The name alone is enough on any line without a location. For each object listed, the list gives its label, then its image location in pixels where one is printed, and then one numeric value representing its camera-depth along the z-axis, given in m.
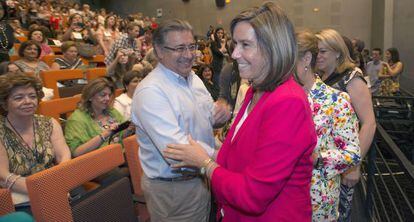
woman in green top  2.57
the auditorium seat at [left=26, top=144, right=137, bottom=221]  1.29
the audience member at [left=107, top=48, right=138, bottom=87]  4.65
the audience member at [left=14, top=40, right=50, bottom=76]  4.46
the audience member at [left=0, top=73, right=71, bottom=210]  2.09
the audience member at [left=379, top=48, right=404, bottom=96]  6.11
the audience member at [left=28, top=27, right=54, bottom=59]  5.66
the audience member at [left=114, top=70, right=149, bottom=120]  3.28
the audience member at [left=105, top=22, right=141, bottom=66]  4.98
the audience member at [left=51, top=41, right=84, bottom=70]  5.09
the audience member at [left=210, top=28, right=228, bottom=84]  6.60
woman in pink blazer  0.91
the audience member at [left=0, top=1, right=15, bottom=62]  3.47
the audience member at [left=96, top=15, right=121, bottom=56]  7.55
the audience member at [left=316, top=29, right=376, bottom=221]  1.85
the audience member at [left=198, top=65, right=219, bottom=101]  5.47
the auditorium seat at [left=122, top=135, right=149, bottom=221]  1.93
